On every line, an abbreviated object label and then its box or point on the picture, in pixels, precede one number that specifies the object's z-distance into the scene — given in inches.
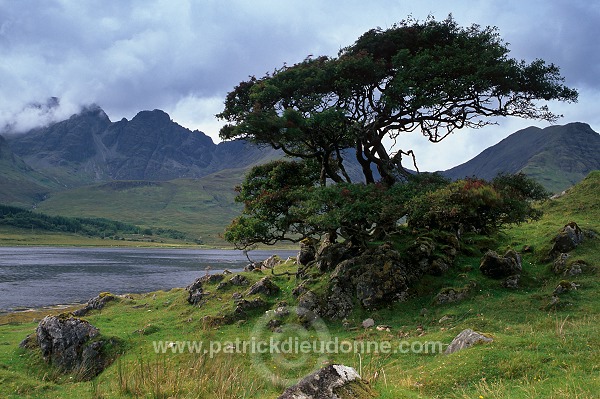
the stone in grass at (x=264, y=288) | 1330.0
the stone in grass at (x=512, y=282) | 1075.9
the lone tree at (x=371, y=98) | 1148.5
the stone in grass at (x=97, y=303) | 1597.7
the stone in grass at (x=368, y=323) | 1019.3
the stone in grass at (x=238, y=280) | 1492.4
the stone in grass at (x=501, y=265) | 1123.5
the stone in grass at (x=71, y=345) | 1004.6
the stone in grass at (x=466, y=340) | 652.1
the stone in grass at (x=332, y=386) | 340.5
